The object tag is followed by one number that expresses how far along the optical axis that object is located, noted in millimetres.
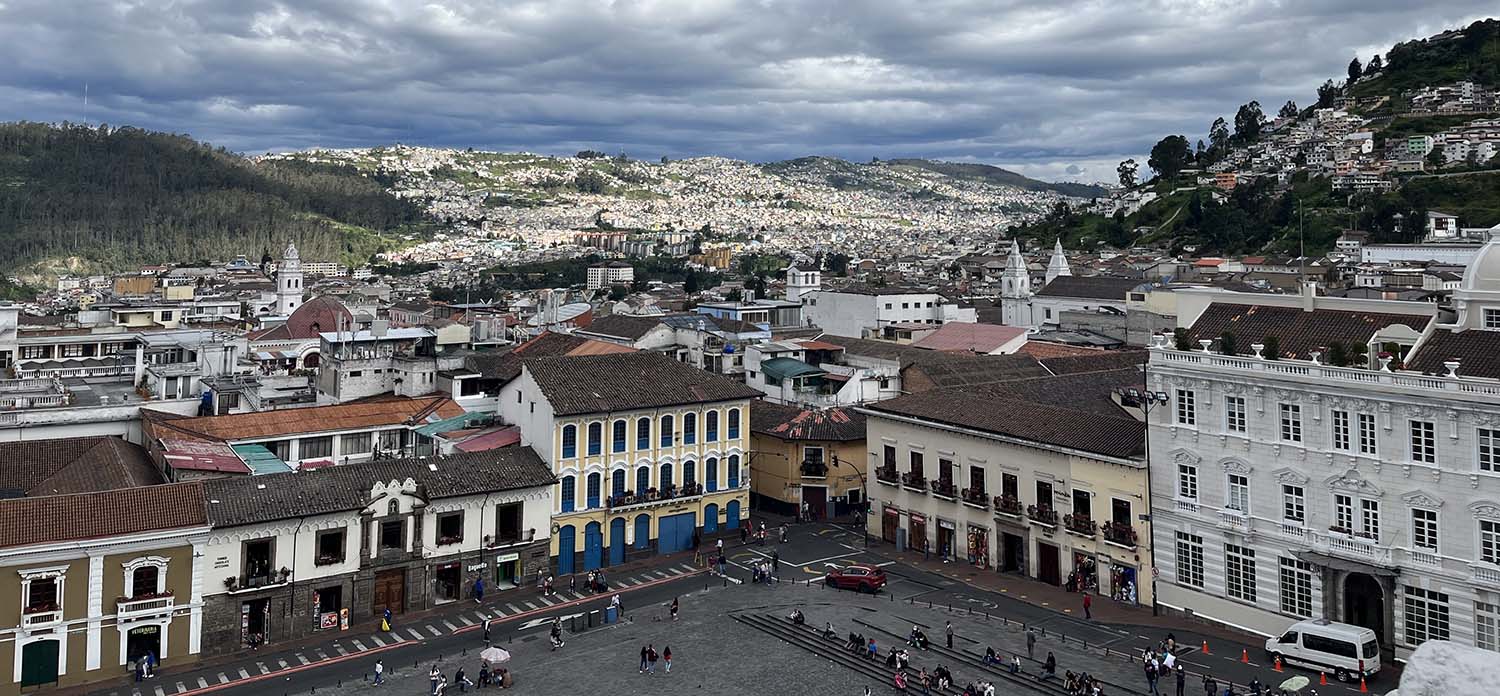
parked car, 41062
